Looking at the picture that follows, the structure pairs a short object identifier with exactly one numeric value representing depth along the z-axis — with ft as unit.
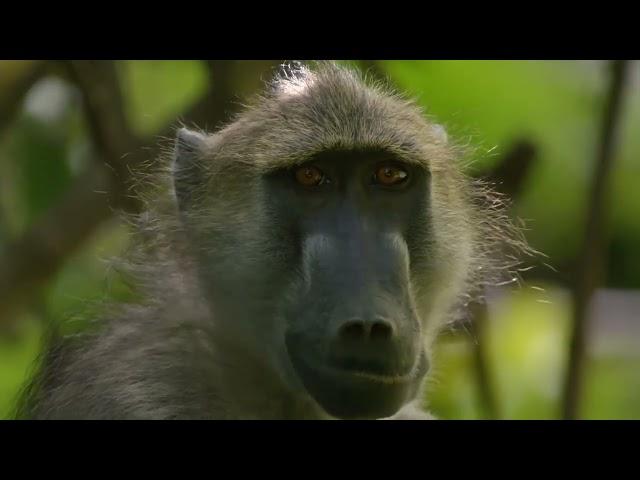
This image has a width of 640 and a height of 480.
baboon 29.40
